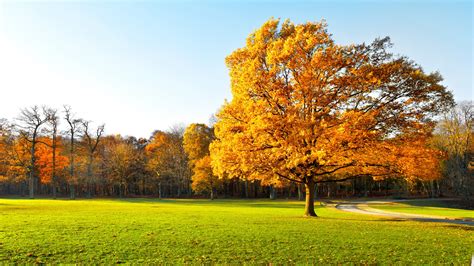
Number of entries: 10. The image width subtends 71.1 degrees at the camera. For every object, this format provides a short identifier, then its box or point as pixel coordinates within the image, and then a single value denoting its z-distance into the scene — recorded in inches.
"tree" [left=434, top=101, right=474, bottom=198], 2286.9
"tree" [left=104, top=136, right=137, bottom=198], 2758.4
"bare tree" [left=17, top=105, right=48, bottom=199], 2217.5
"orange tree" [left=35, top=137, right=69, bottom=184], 2432.6
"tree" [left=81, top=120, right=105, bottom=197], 2531.3
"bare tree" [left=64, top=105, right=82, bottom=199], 2363.4
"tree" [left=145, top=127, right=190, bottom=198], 2819.9
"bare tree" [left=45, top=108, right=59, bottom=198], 2334.9
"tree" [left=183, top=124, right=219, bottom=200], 2495.1
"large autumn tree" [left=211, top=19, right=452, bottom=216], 755.4
